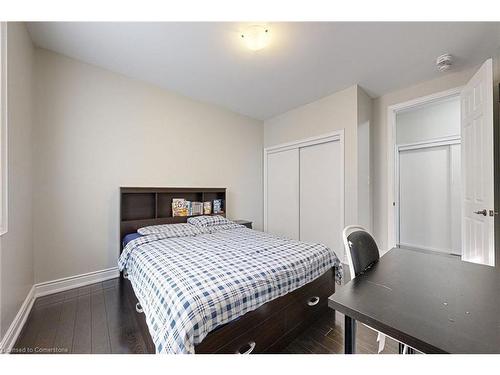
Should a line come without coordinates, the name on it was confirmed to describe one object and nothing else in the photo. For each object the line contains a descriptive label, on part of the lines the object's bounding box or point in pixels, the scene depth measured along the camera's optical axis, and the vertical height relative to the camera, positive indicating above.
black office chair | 1.10 -0.34
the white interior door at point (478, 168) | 1.87 +0.21
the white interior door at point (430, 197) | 3.61 -0.14
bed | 1.10 -0.62
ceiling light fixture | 1.87 +1.38
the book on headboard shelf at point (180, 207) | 3.06 -0.25
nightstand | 3.49 -0.55
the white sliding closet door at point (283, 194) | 3.84 -0.08
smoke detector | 2.21 +1.34
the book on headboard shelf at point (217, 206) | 3.46 -0.28
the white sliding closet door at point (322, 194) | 3.18 -0.07
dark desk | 0.61 -0.41
